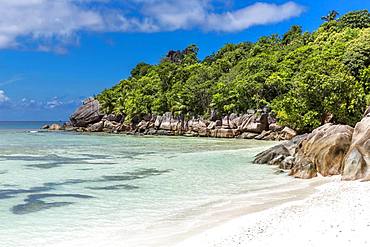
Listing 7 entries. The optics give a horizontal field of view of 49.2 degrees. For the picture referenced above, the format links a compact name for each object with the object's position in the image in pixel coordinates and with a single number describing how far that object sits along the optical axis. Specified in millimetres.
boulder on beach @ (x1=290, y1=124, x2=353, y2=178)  16156
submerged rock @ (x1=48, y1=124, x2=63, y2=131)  88312
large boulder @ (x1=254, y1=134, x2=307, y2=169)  21539
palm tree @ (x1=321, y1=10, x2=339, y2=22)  86688
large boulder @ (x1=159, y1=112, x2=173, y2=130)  64938
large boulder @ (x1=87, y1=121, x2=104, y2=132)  76062
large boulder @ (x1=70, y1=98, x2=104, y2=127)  79075
